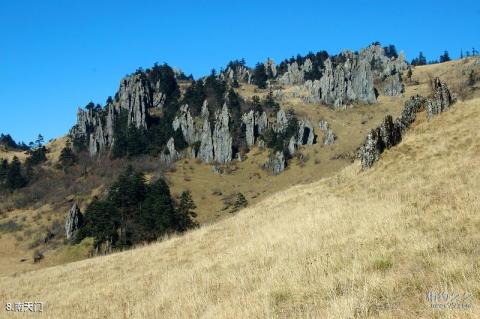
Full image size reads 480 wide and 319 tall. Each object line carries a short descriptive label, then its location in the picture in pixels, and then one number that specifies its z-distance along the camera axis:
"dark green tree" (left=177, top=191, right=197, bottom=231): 54.22
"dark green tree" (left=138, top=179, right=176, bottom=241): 51.47
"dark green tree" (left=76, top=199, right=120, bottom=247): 54.41
